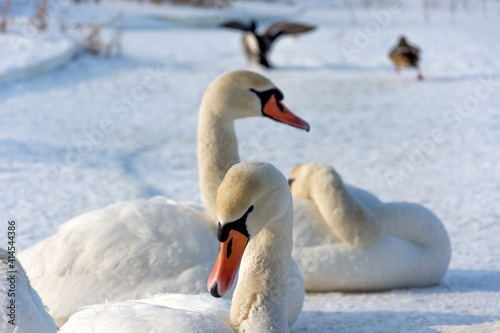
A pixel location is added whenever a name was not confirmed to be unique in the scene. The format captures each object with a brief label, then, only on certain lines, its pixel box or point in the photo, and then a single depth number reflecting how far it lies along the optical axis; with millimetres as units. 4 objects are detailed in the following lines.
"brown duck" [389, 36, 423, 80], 18437
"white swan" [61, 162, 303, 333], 3777
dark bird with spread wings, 19609
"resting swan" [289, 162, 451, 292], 6699
